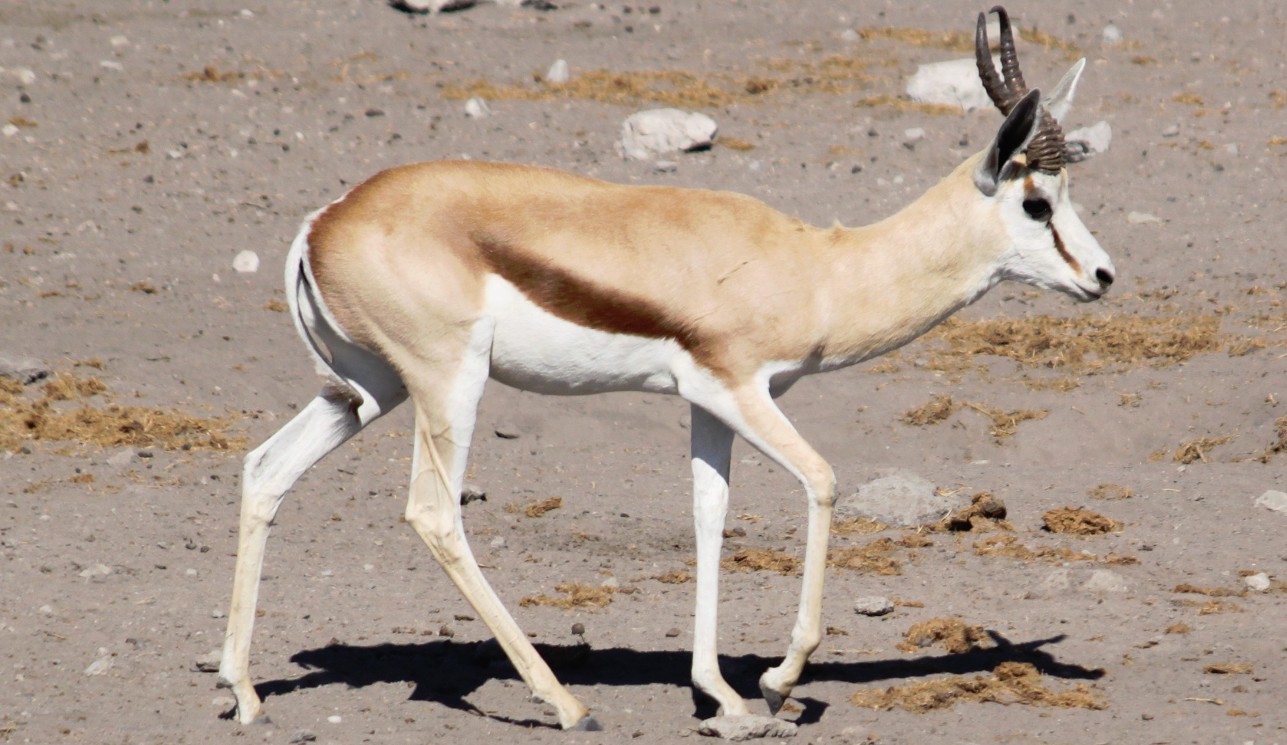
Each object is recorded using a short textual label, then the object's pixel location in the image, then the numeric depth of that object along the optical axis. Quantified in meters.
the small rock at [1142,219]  26.72
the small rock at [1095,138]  29.22
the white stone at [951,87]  31.16
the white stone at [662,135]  28.64
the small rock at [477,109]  30.22
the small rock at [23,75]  30.76
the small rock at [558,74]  32.25
